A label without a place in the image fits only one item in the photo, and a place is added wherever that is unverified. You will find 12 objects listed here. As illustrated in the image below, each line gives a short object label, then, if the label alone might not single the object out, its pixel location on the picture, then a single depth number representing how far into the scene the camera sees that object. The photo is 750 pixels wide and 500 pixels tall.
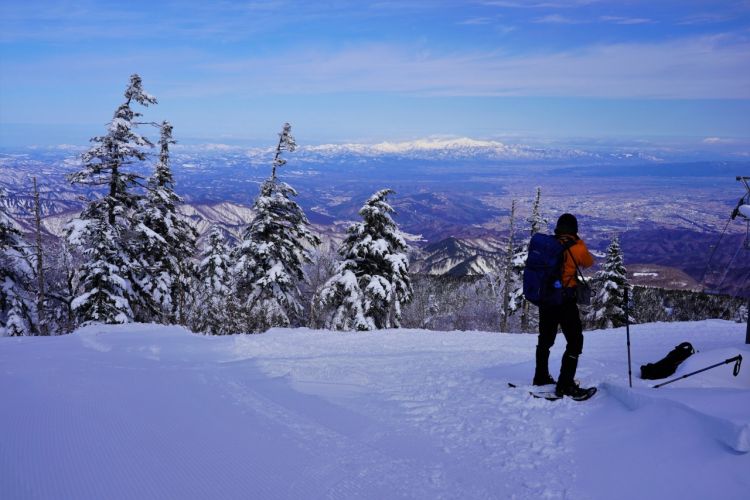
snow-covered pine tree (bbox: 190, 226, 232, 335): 28.53
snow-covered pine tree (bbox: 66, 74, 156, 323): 16.70
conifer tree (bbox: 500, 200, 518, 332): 27.02
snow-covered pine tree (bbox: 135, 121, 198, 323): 20.80
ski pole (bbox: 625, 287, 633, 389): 6.50
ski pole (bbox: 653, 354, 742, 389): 6.33
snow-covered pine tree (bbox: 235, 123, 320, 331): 20.61
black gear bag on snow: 7.08
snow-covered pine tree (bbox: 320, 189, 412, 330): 19.80
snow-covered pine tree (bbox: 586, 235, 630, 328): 28.11
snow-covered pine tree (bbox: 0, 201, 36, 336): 17.75
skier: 5.93
